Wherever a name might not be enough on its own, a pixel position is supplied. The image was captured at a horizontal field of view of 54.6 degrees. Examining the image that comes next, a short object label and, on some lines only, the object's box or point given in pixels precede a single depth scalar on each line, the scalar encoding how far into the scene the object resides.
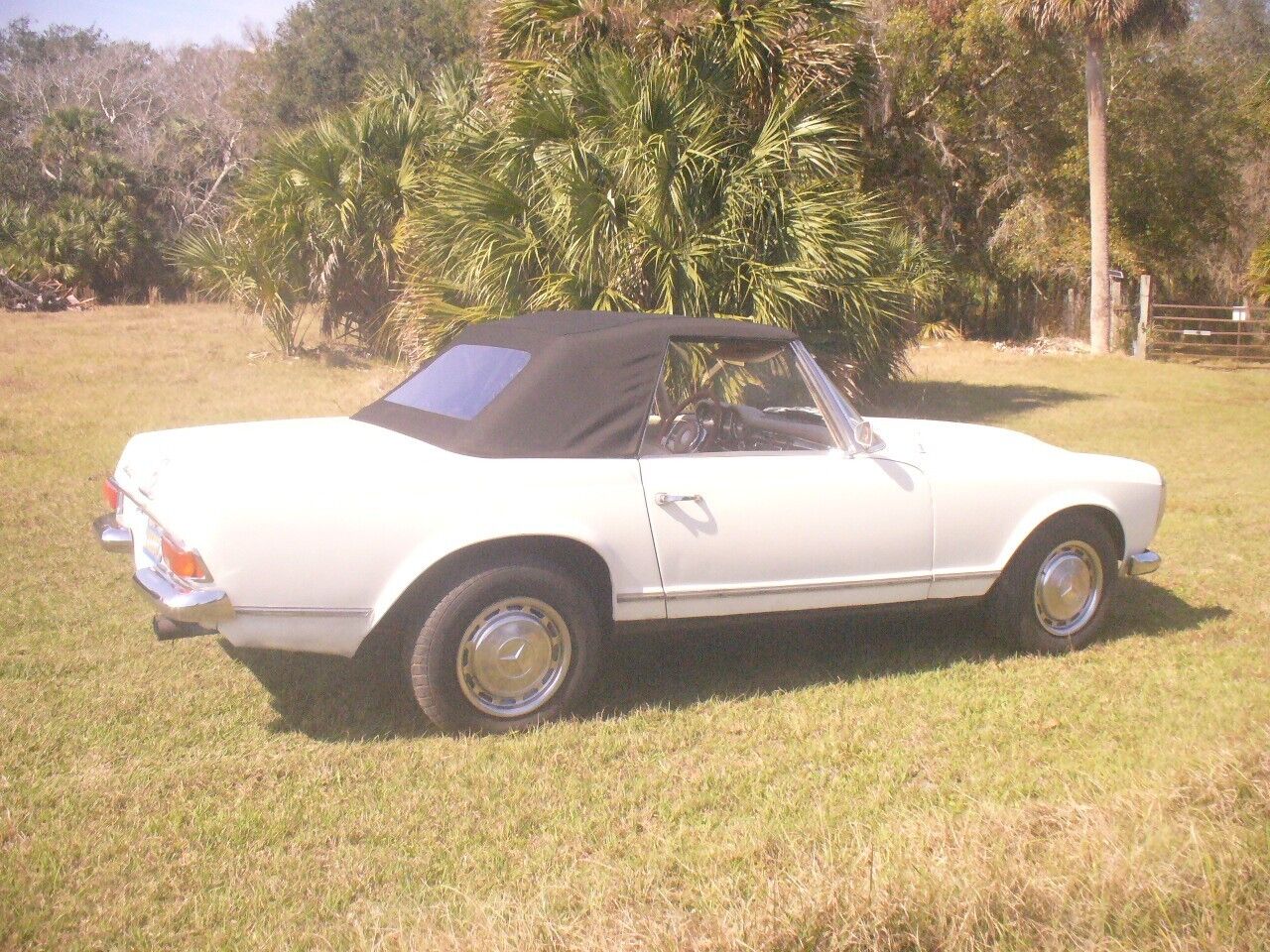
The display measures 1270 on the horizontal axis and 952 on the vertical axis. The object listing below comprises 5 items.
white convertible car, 3.93
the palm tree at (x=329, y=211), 15.41
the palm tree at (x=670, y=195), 10.21
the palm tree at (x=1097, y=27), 20.89
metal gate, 23.23
